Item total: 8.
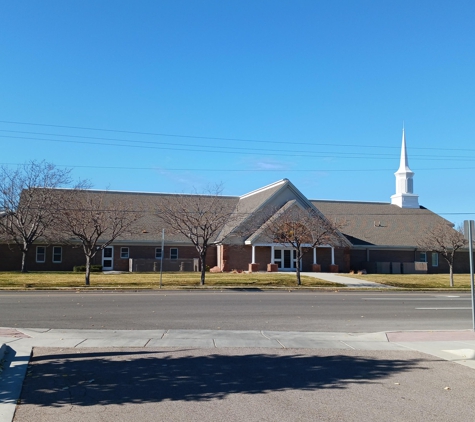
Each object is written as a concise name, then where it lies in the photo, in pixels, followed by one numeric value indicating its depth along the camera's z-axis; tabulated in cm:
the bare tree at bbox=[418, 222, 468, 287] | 3269
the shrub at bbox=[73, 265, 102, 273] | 4075
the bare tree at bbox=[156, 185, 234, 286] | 2886
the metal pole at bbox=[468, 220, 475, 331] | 1327
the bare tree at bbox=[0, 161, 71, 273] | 3944
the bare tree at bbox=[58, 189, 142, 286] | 2770
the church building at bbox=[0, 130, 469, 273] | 4238
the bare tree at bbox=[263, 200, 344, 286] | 3080
